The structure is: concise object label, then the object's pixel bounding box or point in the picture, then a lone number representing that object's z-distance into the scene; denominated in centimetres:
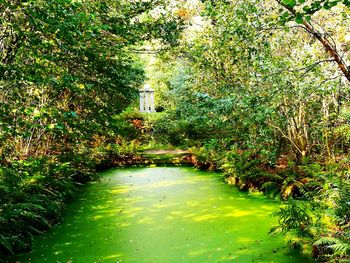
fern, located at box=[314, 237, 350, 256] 294
